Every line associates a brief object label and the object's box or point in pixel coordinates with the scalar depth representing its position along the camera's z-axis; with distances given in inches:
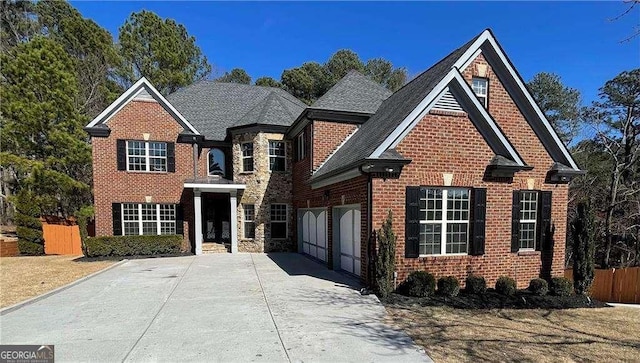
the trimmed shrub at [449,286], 324.2
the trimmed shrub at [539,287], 349.4
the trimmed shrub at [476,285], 336.5
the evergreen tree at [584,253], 373.1
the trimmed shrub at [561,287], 357.1
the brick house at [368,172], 342.0
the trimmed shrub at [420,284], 313.9
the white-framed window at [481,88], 409.5
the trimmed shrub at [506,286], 338.0
